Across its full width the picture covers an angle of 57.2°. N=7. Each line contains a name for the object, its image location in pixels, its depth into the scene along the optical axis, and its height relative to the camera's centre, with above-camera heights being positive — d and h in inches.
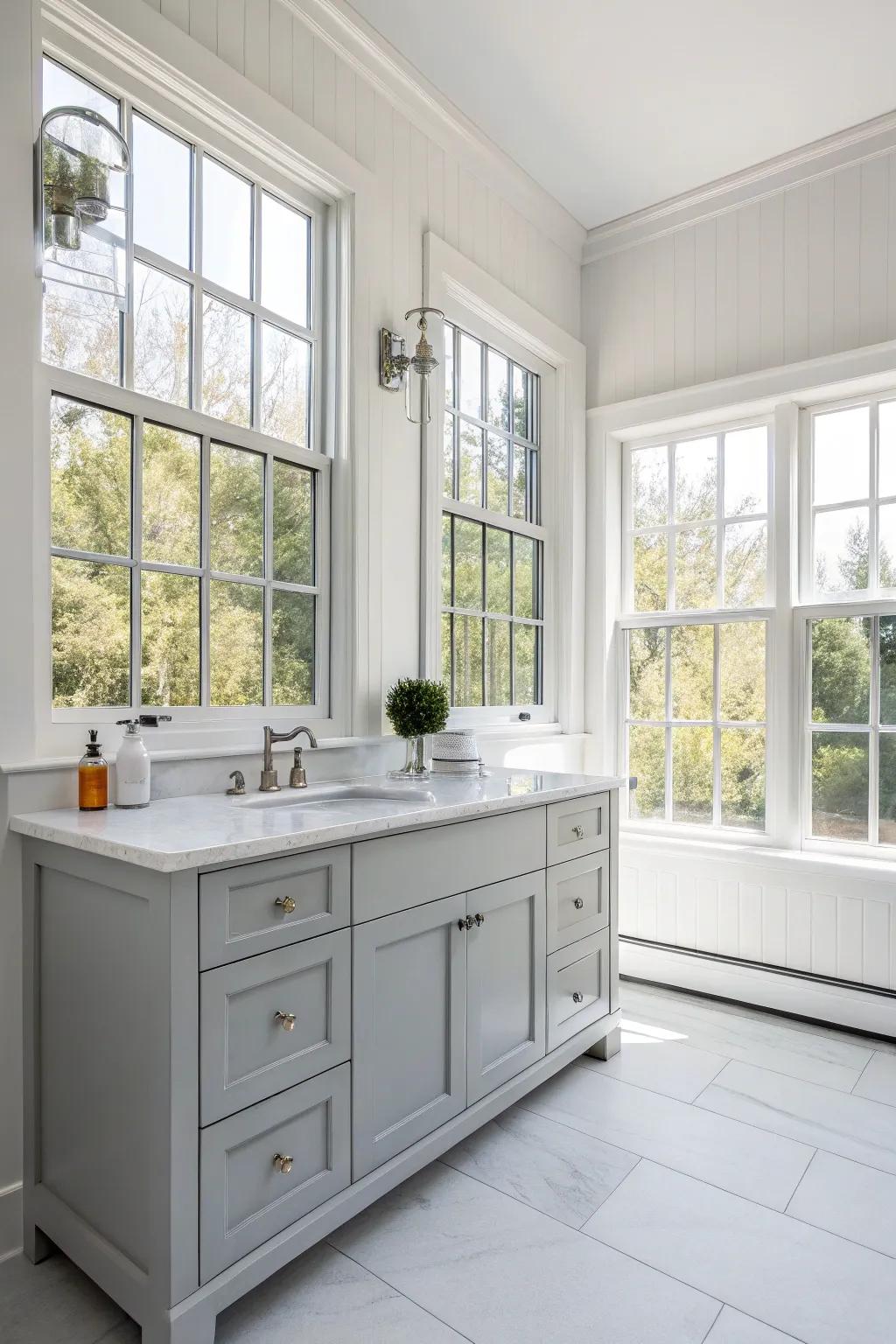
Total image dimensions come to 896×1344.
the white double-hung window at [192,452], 73.9 +22.9
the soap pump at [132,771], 69.6 -7.9
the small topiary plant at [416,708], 96.6 -3.4
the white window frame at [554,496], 125.0 +31.4
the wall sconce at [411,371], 97.8 +38.5
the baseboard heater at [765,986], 110.6 -44.2
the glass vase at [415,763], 96.9 -9.9
